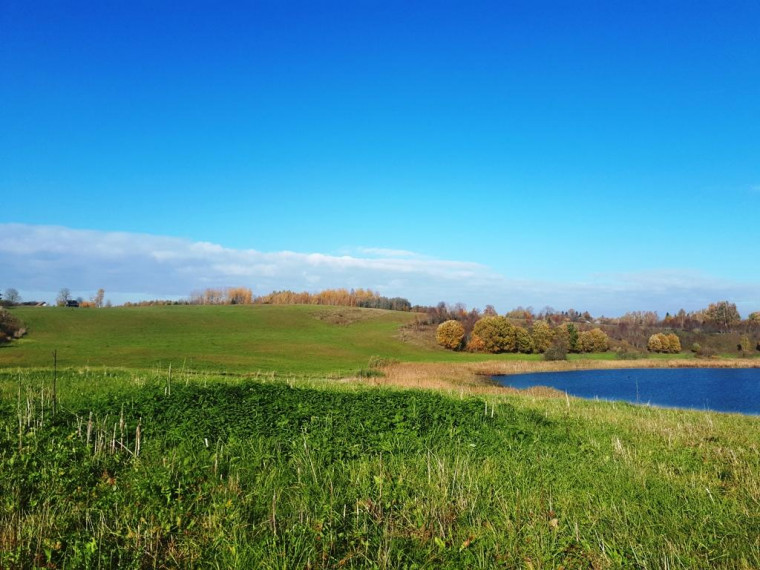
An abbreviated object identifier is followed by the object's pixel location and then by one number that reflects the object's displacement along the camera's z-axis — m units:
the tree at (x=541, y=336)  93.06
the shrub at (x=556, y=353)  79.69
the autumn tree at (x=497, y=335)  90.88
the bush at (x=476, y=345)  91.12
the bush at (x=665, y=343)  101.31
